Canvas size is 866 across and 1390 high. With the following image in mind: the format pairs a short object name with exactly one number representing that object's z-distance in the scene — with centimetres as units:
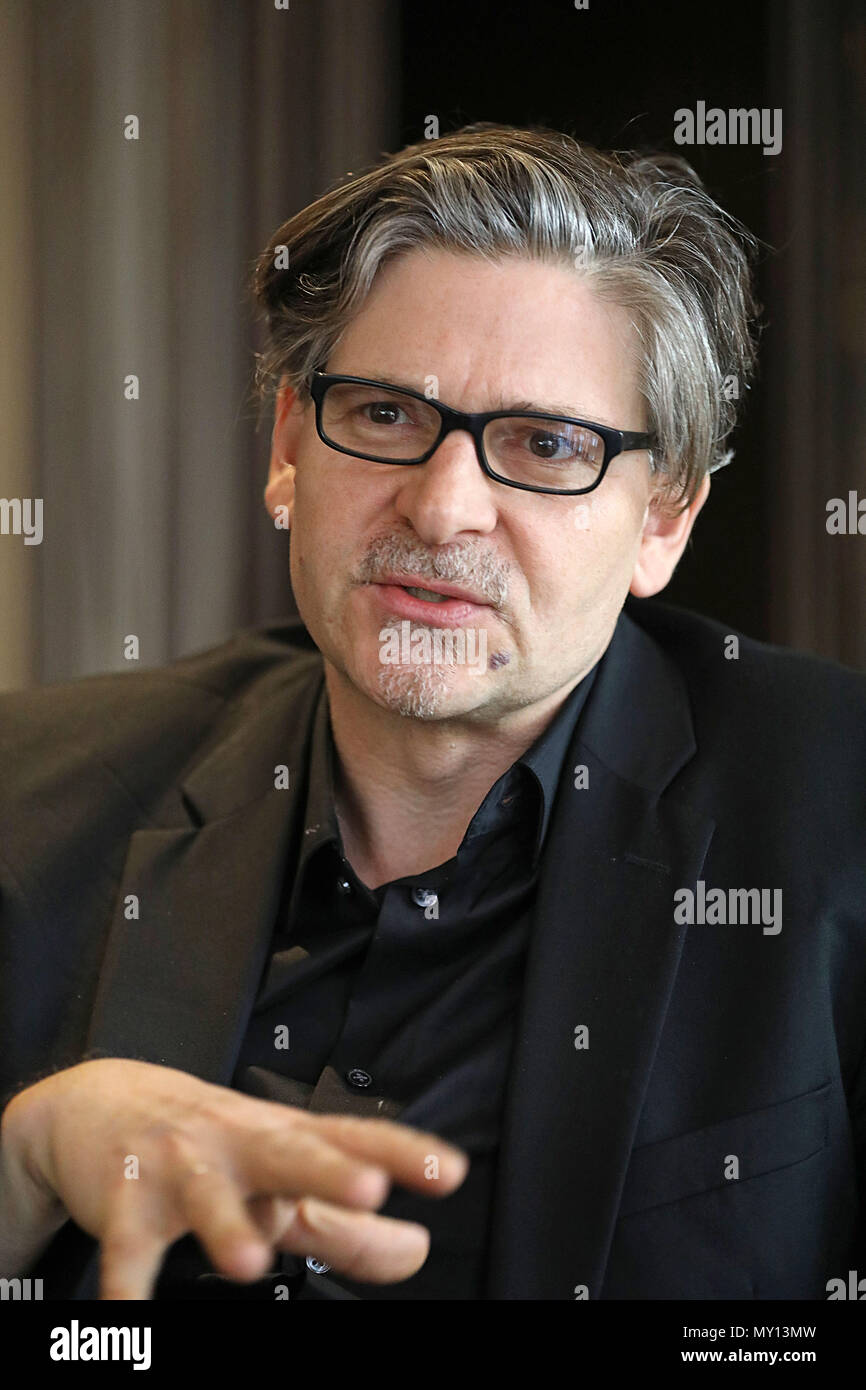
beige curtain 242
